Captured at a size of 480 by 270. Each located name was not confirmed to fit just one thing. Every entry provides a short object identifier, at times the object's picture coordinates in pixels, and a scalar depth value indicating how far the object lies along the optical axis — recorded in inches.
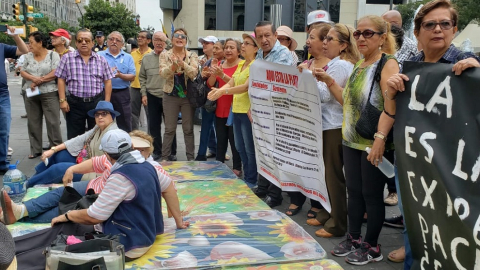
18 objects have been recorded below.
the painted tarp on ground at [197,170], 241.3
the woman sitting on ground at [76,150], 209.9
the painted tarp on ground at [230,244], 139.8
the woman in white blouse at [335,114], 160.1
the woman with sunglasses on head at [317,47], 173.3
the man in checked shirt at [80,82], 270.4
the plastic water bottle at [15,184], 194.5
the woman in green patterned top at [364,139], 134.9
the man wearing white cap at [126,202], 132.6
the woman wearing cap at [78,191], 155.6
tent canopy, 497.7
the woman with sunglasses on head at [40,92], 287.0
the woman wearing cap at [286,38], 234.2
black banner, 88.8
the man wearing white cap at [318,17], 236.0
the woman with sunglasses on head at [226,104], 247.0
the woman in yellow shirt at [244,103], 217.9
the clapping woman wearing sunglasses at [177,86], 266.2
